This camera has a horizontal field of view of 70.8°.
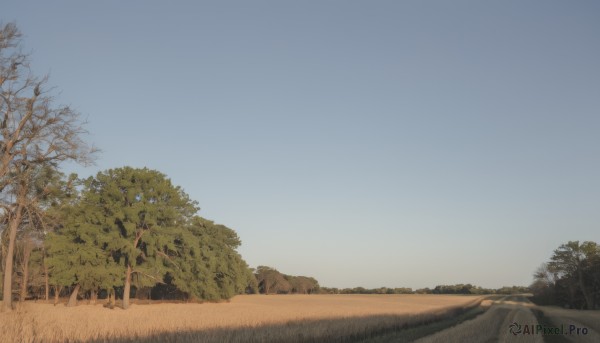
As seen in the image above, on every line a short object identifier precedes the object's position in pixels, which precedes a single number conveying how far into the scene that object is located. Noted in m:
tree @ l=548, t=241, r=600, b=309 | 69.12
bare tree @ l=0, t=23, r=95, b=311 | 29.78
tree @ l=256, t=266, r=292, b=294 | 126.06
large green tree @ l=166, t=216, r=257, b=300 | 50.50
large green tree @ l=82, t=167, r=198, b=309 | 42.84
